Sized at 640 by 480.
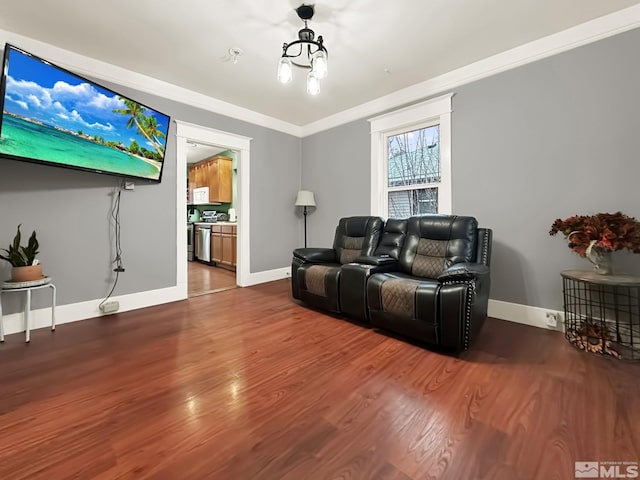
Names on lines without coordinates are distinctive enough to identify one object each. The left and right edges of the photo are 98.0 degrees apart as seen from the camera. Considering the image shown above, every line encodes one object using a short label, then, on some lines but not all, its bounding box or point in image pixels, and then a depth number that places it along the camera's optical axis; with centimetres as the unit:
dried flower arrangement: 191
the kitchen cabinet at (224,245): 523
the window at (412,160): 316
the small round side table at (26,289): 214
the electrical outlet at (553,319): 246
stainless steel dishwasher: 605
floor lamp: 444
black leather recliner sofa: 199
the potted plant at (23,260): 223
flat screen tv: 199
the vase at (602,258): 205
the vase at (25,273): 222
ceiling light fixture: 207
